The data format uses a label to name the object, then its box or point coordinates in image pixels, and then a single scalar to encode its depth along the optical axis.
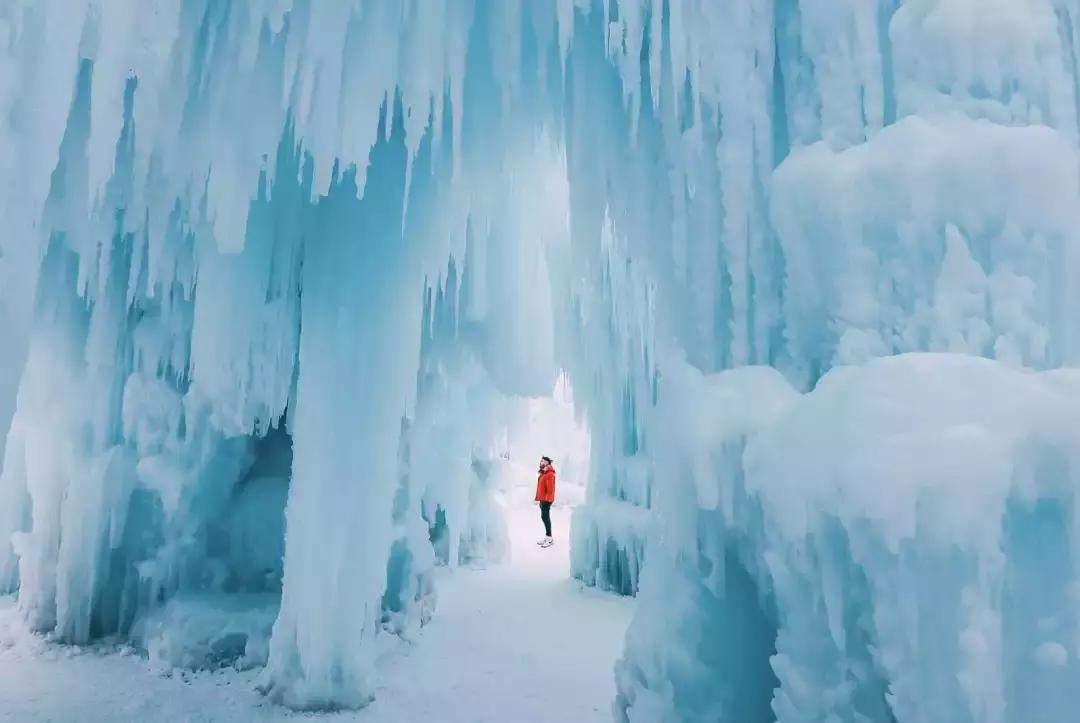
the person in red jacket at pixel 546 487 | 12.89
